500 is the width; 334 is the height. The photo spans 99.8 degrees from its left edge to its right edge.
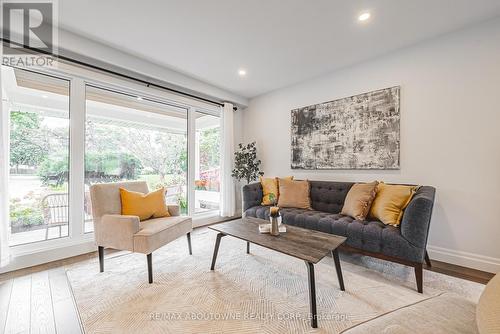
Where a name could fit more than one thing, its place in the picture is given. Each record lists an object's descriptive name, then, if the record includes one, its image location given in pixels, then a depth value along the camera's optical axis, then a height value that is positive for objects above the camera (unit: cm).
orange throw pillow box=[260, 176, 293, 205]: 326 -34
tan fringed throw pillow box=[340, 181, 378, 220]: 237 -38
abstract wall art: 273 +51
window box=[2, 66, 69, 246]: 230 +17
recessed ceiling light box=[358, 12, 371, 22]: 206 +150
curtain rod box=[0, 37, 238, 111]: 225 +128
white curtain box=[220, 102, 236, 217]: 412 +8
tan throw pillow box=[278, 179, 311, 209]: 306 -40
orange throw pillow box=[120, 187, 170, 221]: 234 -41
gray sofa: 180 -61
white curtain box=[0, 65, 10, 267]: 204 -20
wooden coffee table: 144 -62
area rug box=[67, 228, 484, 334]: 143 -105
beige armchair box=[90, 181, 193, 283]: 196 -60
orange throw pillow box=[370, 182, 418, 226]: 214 -38
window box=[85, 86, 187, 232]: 284 +39
